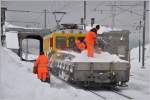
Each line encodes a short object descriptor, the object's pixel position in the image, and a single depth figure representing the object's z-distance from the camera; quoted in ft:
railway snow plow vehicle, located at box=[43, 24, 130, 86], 62.80
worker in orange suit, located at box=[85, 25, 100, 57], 64.95
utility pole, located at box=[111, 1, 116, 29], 129.54
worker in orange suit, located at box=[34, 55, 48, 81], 62.08
